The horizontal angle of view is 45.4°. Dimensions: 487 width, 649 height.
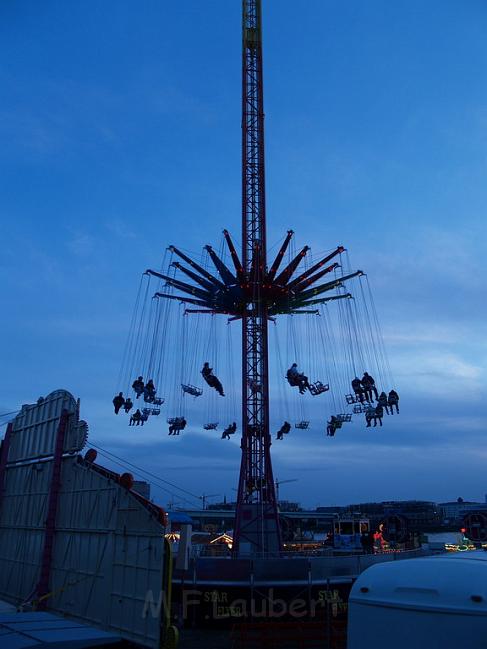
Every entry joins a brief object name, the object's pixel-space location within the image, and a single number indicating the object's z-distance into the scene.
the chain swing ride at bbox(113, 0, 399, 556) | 31.42
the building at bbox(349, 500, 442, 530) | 173.12
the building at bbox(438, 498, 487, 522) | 185.52
